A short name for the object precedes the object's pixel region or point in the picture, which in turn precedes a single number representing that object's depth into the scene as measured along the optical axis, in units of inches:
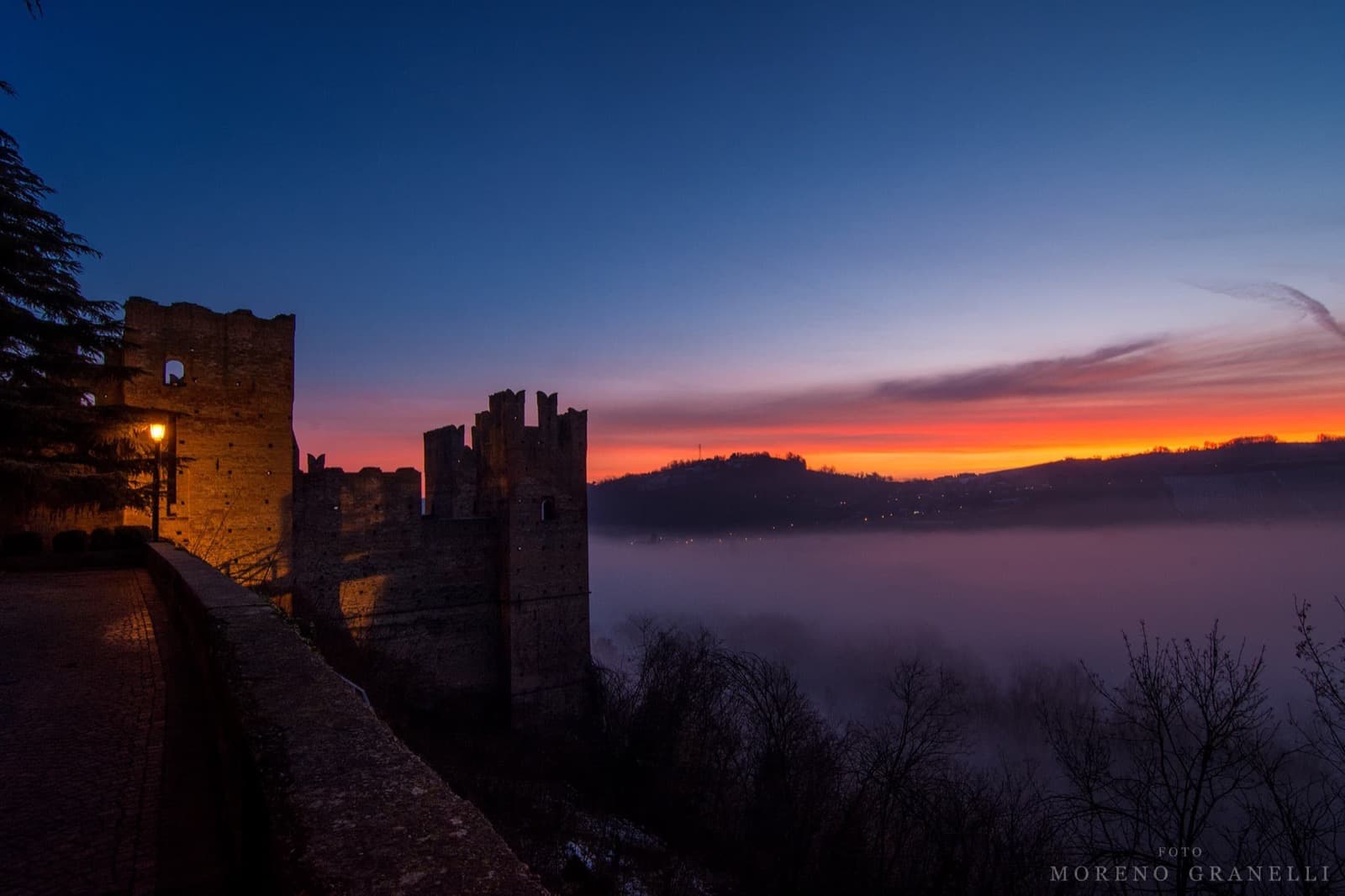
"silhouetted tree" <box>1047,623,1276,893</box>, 378.3
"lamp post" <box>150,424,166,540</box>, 594.9
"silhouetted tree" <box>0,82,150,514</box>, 593.6
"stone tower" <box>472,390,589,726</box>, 1014.4
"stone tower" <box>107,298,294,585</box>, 735.1
